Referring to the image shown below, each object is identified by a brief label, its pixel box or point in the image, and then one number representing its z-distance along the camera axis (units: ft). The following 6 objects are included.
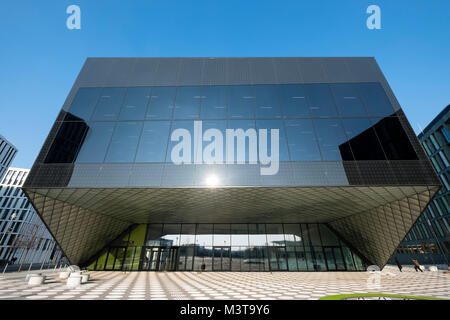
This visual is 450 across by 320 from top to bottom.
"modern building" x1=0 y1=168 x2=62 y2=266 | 165.89
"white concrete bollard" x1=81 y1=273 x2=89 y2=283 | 36.99
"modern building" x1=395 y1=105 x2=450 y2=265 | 109.29
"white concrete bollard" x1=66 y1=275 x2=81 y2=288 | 32.76
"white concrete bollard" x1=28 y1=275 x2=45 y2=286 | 33.71
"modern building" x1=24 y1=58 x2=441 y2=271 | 41.81
